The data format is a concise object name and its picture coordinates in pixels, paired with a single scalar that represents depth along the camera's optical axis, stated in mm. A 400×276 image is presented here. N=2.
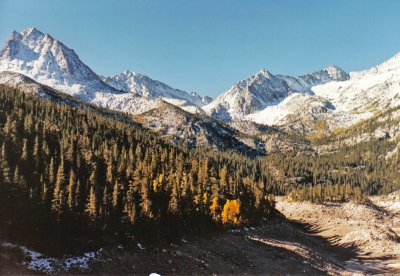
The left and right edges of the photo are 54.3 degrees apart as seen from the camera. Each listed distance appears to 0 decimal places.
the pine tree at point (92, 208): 67750
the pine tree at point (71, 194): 68062
